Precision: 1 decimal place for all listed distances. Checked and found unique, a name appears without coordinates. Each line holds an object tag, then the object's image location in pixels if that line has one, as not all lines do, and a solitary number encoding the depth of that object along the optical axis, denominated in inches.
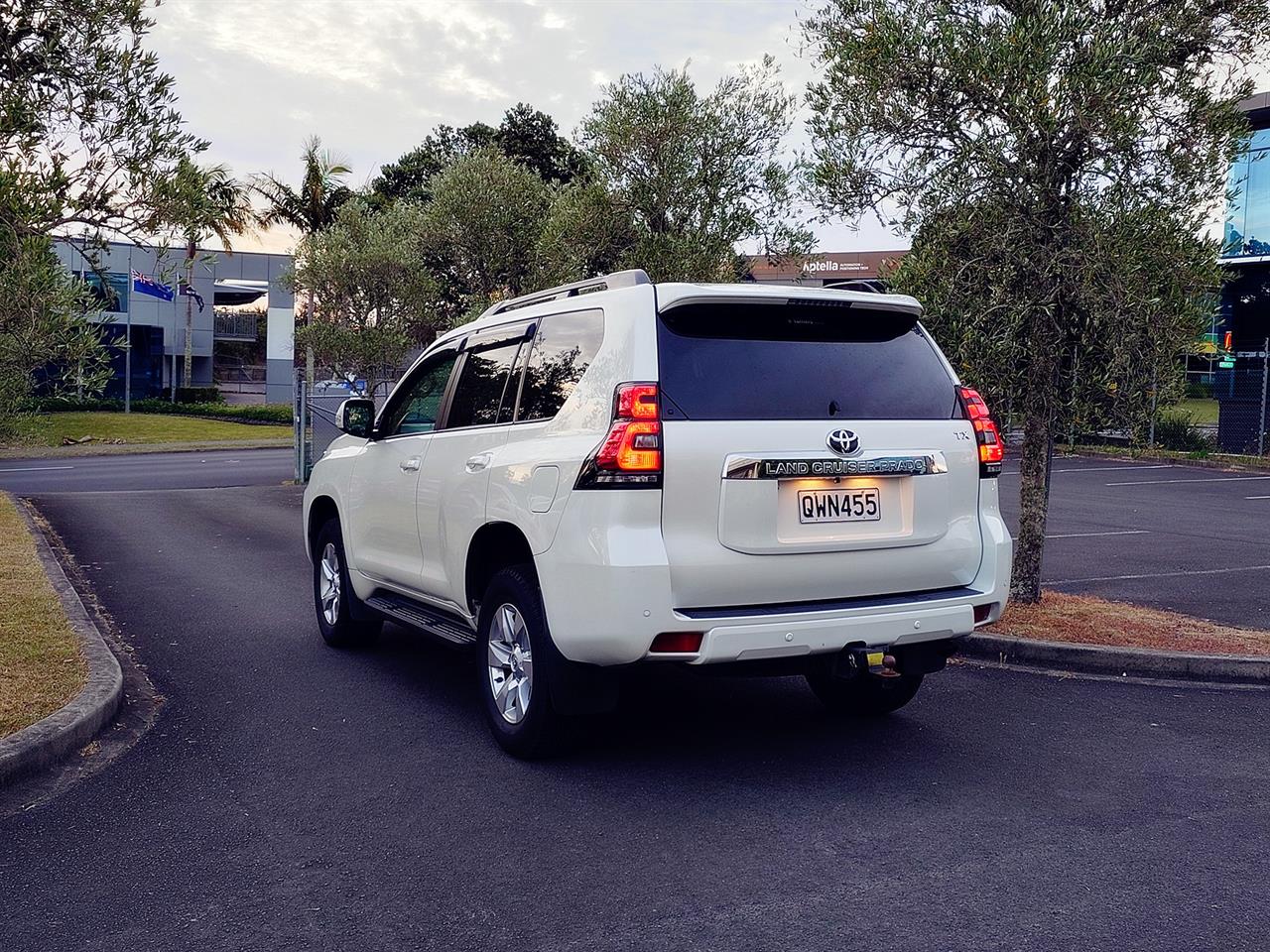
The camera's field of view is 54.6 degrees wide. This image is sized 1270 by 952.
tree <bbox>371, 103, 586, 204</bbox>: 1827.0
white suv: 189.0
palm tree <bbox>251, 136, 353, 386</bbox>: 1581.0
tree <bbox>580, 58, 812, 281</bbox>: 684.7
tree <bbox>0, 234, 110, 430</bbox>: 260.1
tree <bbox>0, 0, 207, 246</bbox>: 253.0
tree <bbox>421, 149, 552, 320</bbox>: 994.1
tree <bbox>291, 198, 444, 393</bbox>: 1067.9
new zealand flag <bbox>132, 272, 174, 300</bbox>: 1705.0
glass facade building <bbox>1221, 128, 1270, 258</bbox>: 1243.8
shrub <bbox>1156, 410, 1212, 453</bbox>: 1149.1
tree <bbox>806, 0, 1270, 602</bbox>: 307.9
